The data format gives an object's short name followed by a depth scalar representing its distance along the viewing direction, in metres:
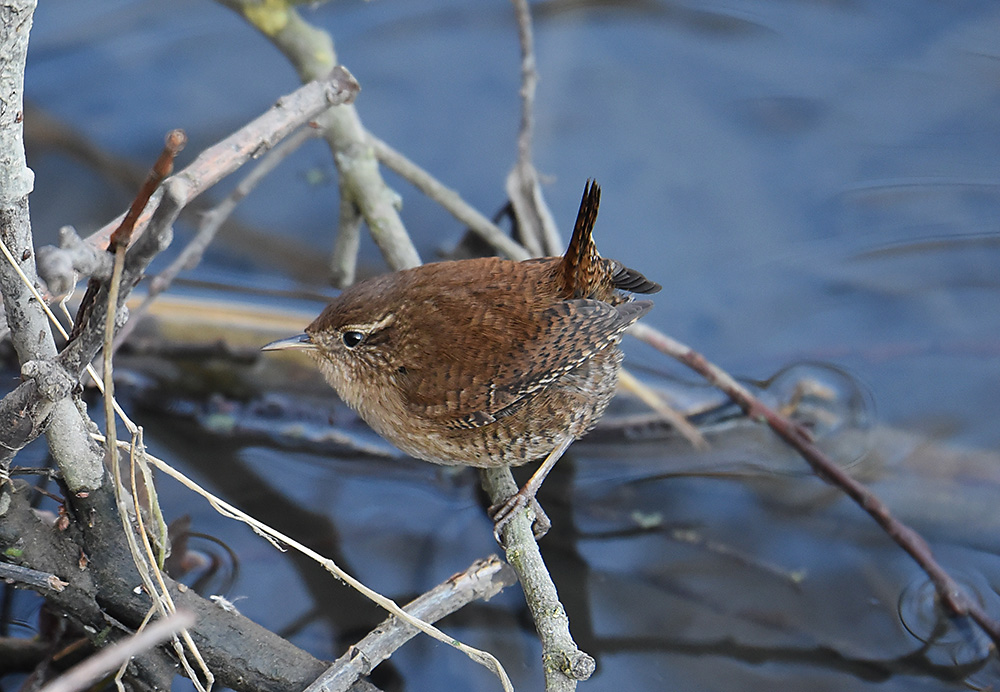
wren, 5.42
